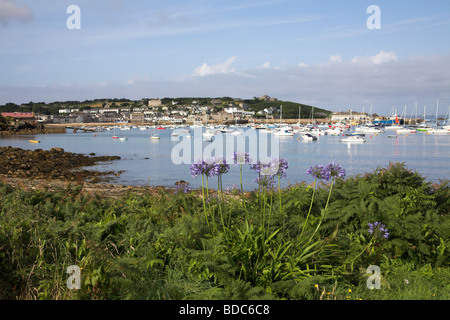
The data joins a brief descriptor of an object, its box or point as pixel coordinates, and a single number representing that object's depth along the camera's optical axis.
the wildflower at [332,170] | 5.23
